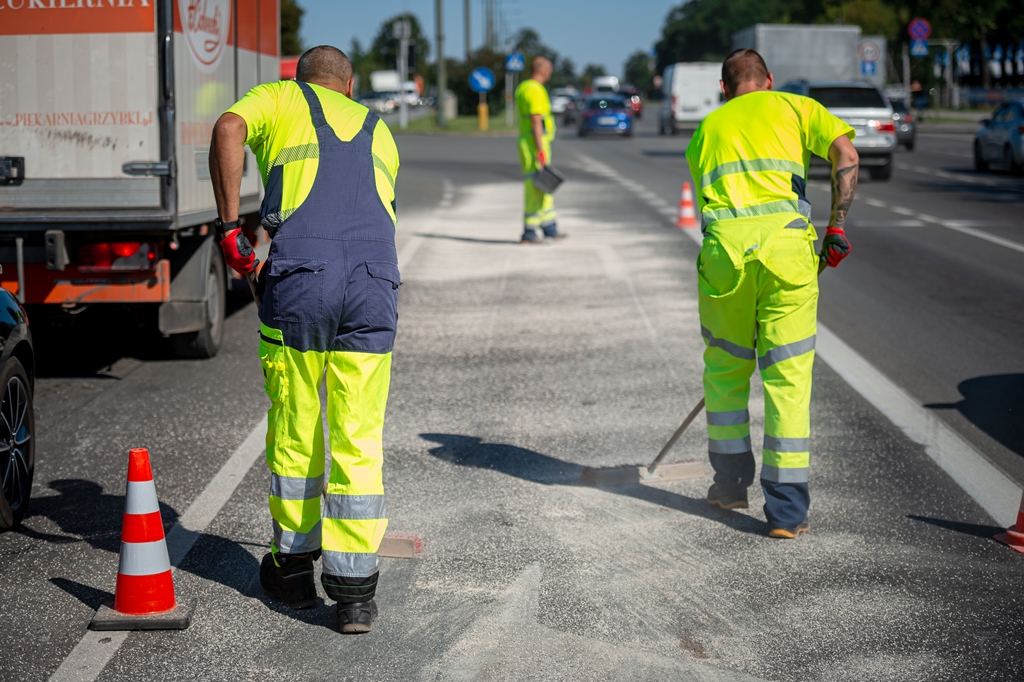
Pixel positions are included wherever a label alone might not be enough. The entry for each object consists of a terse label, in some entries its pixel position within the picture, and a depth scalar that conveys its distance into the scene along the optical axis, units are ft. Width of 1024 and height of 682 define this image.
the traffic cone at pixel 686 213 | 52.47
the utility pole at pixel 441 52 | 152.46
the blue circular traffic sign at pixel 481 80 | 170.09
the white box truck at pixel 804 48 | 107.76
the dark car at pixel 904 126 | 112.11
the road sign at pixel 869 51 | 134.08
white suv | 77.15
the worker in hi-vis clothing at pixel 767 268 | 16.07
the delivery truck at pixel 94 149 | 23.31
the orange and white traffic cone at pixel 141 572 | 13.35
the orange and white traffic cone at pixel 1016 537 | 15.84
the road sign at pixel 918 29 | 161.07
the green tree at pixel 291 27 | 213.05
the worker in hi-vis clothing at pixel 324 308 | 13.17
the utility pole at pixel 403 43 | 146.92
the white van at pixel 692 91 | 143.23
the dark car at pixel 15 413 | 16.58
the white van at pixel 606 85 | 254.27
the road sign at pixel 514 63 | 180.65
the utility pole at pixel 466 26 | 192.34
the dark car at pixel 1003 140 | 80.59
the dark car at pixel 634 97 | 233.14
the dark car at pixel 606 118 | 148.87
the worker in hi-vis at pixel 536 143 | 44.80
